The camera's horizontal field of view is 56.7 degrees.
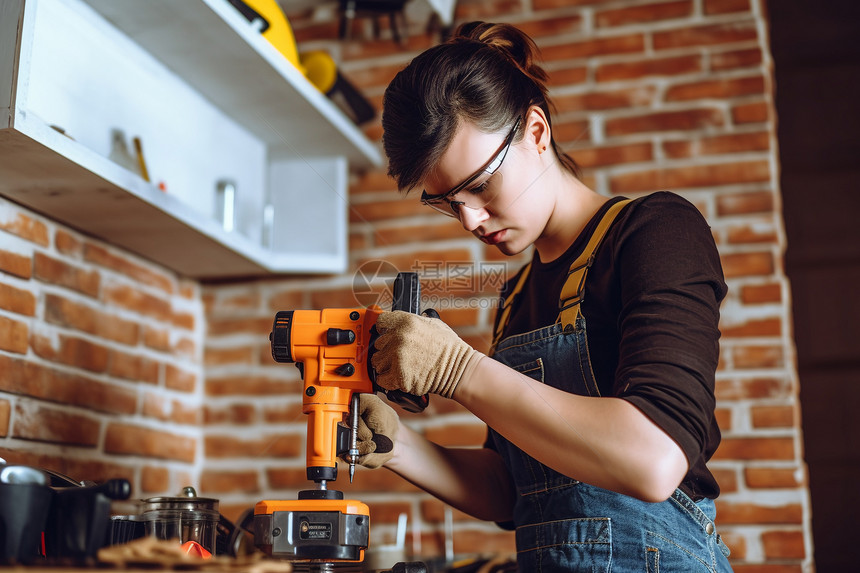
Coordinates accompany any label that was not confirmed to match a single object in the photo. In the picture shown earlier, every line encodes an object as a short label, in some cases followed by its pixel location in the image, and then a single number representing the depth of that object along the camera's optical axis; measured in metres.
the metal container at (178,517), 1.21
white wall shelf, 1.34
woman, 0.98
